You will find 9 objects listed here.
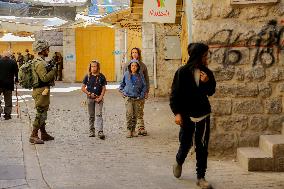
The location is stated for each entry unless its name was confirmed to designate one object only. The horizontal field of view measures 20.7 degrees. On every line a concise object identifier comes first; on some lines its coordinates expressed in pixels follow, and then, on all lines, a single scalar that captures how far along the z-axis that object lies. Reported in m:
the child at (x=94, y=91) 14.93
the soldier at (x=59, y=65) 43.07
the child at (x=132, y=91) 14.92
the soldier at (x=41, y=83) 13.52
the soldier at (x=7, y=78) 19.83
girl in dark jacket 9.11
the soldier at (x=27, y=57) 45.05
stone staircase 10.27
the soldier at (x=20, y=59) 47.40
